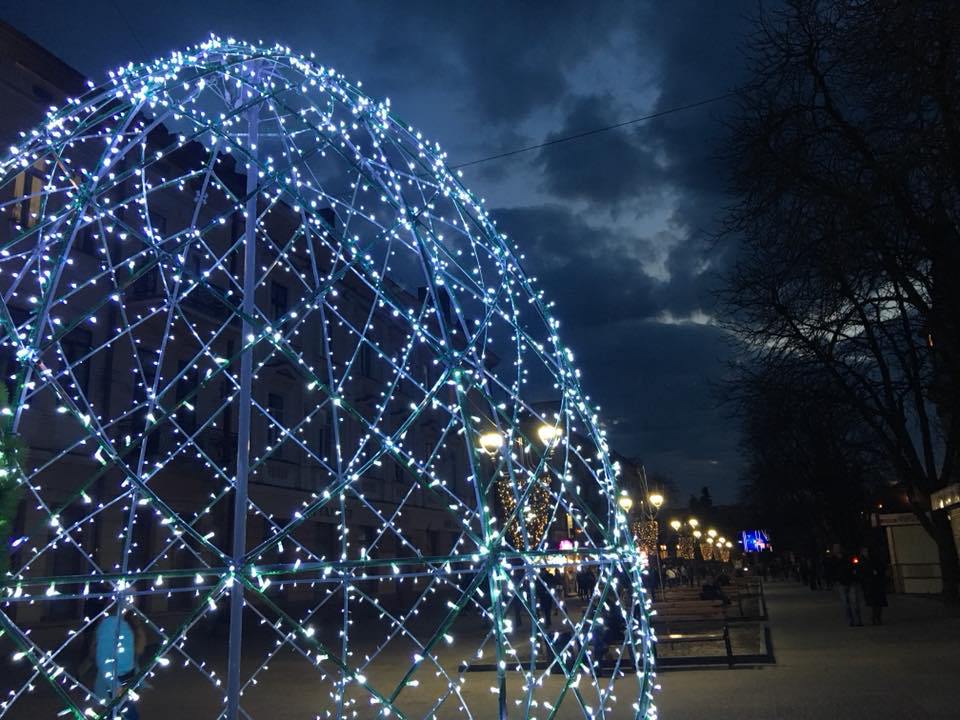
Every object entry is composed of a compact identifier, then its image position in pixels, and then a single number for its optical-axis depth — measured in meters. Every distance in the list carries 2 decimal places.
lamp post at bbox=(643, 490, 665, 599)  25.38
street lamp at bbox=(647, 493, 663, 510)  25.31
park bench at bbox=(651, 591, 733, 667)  11.79
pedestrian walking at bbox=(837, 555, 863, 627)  16.77
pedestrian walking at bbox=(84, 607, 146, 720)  6.39
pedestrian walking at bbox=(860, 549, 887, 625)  16.91
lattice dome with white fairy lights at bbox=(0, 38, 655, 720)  4.71
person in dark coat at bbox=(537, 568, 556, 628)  17.94
